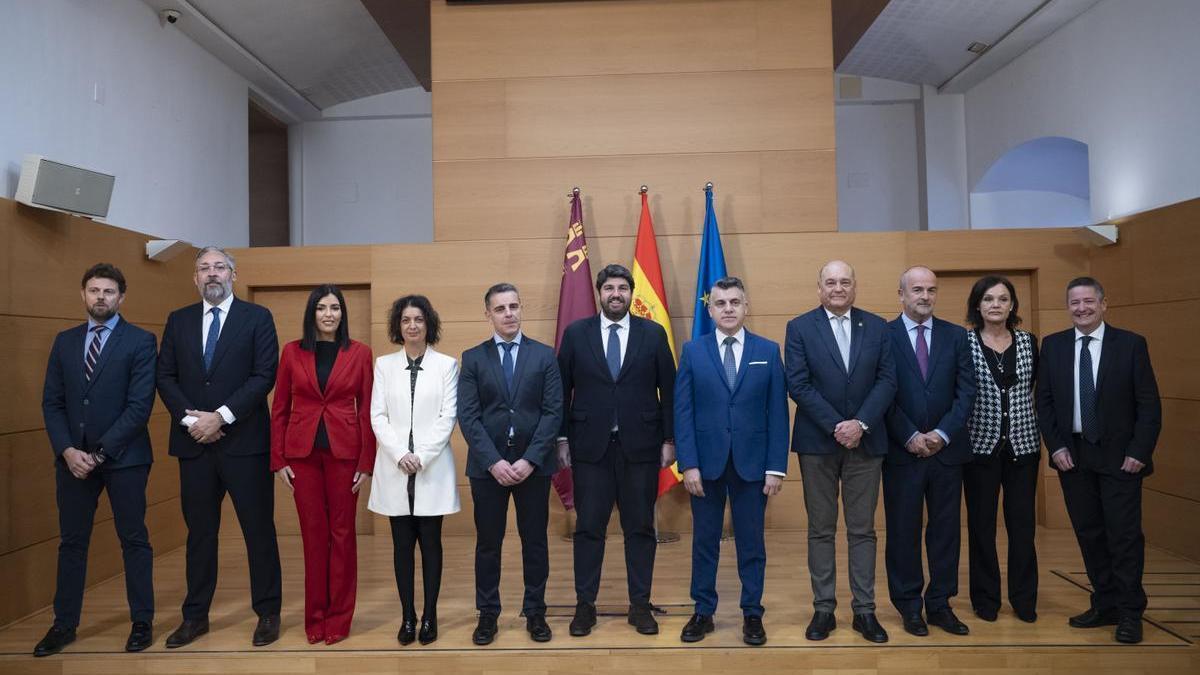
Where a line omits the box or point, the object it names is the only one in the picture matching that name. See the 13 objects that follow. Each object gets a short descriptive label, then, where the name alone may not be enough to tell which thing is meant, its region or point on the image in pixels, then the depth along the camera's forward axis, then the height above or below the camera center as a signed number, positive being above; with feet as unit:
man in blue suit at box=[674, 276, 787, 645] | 11.23 -1.14
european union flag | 17.46 +1.72
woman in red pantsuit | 11.39 -1.19
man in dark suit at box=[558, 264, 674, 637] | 11.55 -1.09
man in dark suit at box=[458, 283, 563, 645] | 11.37 -1.09
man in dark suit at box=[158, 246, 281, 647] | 11.64 -0.96
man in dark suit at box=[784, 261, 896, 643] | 11.25 -0.97
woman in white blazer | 11.18 -1.16
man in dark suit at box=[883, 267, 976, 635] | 11.59 -1.38
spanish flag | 17.61 +1.50
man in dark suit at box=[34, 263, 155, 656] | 11.51 -1.04
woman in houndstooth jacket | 11.94 -1.44
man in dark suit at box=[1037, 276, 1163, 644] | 11.39 -1.25
